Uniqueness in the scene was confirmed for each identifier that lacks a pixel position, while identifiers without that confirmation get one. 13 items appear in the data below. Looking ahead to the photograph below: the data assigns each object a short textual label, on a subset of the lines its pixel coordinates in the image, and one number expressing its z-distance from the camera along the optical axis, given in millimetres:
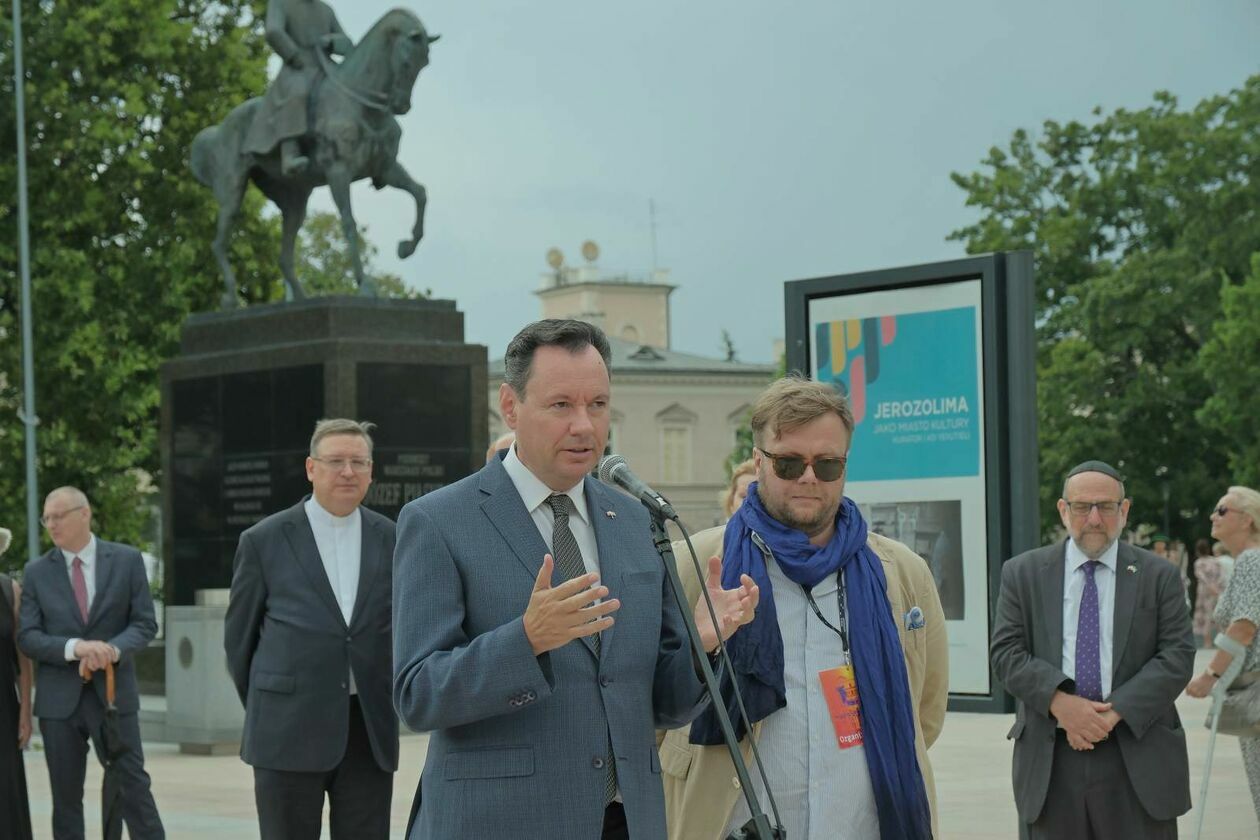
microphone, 4453
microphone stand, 4277
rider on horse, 21469
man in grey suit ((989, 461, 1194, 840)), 7594
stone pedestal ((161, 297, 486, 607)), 20469
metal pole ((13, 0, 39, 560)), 32531
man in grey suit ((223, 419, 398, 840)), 8031
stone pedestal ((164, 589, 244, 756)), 17828
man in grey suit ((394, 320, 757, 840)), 4188
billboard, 8500
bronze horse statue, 21250
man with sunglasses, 5031
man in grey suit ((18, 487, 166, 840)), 10977
